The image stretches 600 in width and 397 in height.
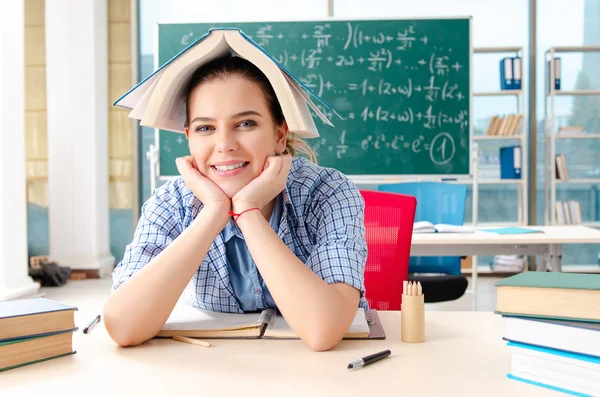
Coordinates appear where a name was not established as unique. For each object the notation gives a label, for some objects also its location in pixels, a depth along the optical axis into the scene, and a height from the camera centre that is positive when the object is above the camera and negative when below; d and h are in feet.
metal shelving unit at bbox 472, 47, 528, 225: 17.75 +1.50
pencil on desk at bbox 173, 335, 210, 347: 3.34 -0.86
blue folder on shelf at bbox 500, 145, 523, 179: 17.61 +0.77
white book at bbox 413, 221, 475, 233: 9.18 -0.63
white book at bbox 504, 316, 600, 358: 2.52 -0.65
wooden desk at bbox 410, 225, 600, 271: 8.55 -0.82
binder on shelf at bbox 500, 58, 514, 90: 17.56 +3.38
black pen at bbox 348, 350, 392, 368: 2.93 -0.86
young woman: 3.51 -0.29
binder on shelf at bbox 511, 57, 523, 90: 17.60 +3.42
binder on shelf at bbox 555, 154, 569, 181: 17.90 +0.61
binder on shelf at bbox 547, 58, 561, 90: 17.72 +3.40
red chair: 5.50 -0.58
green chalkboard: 14.28 +2.53
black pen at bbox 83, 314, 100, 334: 3.68 -0.86
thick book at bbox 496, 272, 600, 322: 2.57 -0.49
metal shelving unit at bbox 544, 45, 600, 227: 17.71 +1.55
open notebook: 3.51 -0.85
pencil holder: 3.39 -0.76
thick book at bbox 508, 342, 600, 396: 2.53 -0.81
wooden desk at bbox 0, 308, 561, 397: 2.63 -0.88
